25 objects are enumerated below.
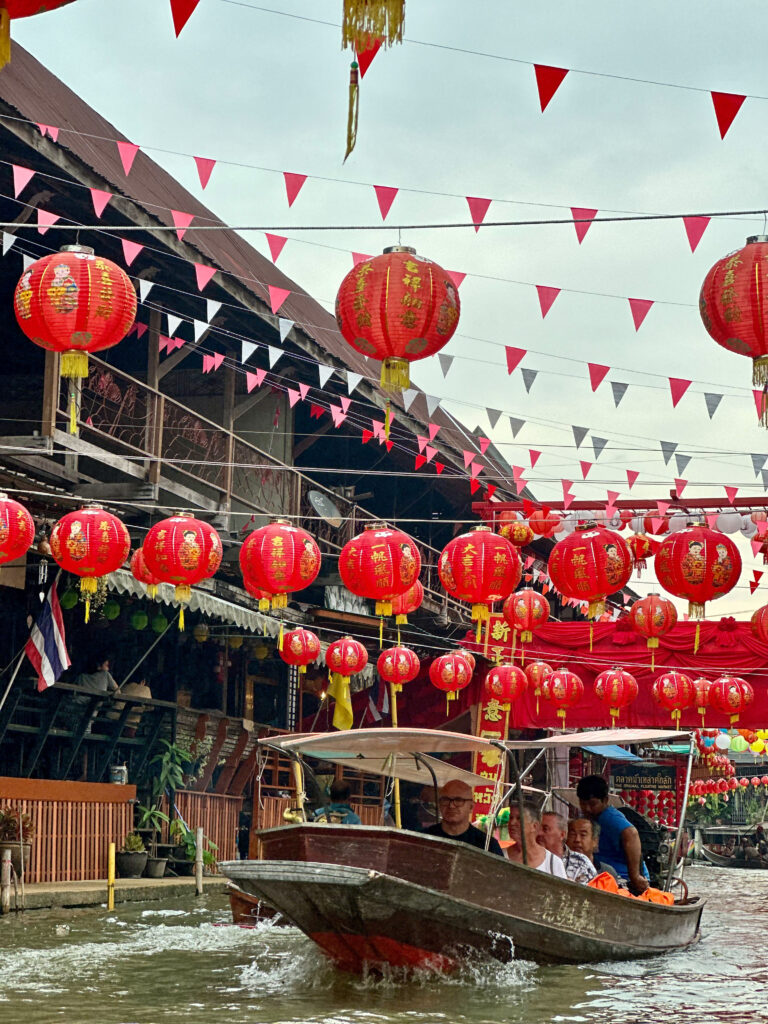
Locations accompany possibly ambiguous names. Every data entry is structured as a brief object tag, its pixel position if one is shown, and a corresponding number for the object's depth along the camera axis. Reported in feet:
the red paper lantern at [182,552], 40.86
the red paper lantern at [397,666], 63.31
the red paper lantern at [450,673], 66.54
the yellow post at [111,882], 47.24
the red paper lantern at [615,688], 73.05
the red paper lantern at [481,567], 45.27
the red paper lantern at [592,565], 45.55
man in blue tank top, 42.68
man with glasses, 36.19
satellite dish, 64.64
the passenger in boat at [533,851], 38.60
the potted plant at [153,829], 59.11
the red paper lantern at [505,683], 69.46
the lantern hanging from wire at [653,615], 58.80
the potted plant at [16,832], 47.50
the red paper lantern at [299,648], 59.36
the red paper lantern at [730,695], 72.23
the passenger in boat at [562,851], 39.65
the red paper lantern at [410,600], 51.29
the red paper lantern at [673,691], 73.67
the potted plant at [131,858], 57.26
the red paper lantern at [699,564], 43.37
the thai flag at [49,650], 48.44
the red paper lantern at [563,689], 71.72
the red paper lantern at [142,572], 45.62
